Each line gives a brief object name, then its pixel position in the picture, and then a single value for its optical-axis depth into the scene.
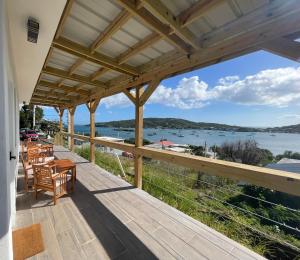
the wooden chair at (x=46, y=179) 3.22
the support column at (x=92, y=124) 6.44
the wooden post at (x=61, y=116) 10.28
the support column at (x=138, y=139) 4.22
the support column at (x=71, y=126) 8.73
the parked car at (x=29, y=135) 12.65
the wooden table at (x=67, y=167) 3.84
